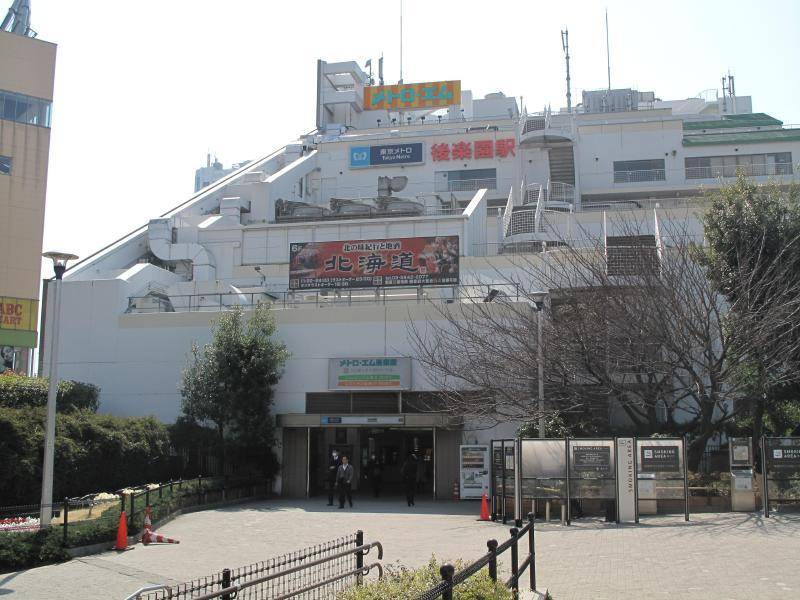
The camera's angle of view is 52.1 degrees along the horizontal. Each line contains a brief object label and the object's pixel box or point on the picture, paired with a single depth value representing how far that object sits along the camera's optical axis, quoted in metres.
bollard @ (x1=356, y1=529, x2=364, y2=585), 10.21
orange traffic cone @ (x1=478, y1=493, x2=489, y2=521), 20.62
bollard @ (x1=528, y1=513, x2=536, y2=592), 10.34
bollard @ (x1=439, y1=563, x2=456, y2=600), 6.49
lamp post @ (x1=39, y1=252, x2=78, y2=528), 15.12
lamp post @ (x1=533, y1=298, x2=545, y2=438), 22.39
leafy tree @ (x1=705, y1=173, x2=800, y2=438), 22.20
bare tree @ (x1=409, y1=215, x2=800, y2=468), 22.25
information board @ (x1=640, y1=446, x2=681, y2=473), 19.08
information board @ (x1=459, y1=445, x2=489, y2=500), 24.78
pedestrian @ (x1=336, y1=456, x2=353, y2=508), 24.17
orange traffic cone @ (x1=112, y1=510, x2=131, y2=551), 16.39
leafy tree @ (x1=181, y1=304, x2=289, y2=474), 26.80
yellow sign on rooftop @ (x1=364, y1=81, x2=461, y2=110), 63.06
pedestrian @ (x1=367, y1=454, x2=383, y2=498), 29.25
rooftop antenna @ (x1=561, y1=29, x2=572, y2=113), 68.06
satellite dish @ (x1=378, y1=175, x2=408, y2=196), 50.75
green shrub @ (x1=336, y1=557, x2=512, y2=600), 7.54
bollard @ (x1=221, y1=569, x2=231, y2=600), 7.15
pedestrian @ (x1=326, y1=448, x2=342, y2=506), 25.20
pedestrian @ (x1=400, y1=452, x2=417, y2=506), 24.72
